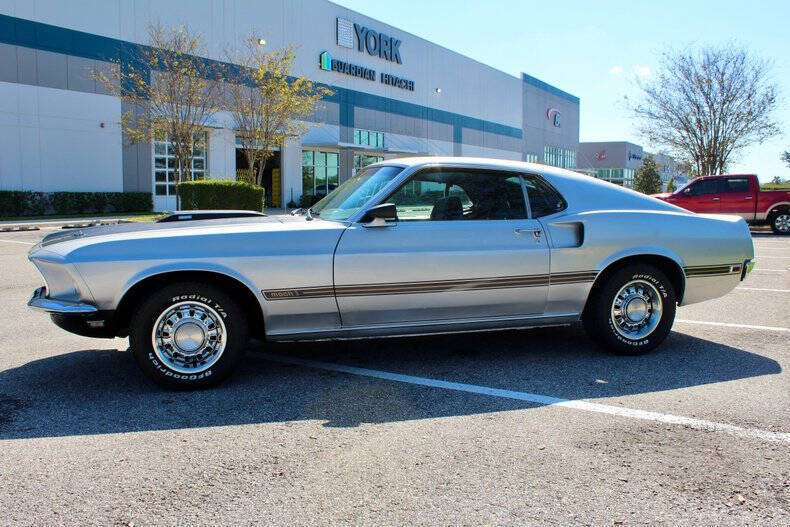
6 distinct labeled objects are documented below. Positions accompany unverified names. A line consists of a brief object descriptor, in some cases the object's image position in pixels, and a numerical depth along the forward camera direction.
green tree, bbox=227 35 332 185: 24.66
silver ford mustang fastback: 4.14
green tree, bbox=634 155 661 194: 47.94
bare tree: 31.38
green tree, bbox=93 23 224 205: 23.25
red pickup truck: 20.02
